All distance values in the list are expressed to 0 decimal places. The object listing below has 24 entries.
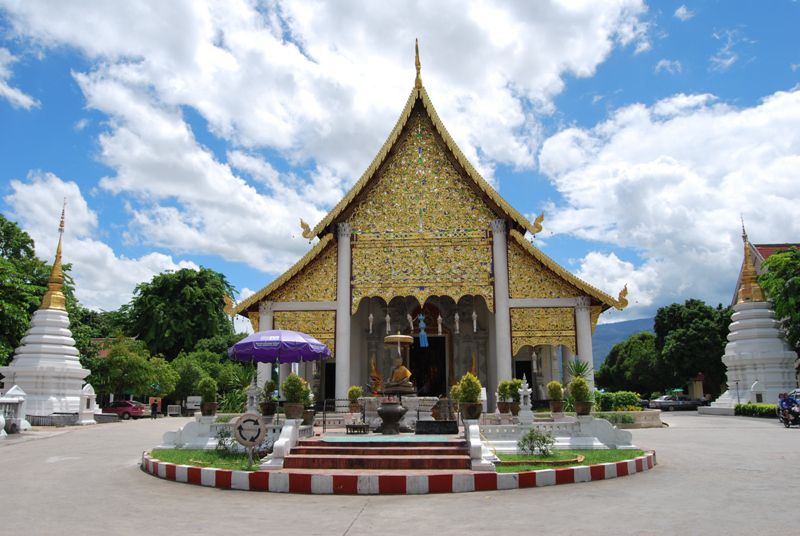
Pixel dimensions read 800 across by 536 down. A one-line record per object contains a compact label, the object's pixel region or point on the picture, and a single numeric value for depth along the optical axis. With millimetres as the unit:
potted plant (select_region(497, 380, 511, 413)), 14602
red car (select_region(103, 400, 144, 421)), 30984
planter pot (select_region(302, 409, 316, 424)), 11559
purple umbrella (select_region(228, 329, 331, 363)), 12398
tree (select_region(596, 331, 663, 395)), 49219
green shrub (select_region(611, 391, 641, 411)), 18938
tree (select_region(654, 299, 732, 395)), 38562
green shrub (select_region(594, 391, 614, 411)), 18745
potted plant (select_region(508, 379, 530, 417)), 14421
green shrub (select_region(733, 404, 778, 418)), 20484
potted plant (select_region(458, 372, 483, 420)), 10008
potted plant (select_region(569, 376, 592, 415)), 11000
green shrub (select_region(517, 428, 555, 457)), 9359
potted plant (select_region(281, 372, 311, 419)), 10758
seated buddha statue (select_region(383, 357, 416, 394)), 11968
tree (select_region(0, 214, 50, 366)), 22062
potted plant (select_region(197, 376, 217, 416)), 12164
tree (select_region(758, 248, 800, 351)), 22047
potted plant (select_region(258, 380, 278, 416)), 12336
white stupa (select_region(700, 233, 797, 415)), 22672
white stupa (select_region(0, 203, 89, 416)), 20719
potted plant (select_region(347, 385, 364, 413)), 15805
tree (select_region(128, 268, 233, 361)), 39688
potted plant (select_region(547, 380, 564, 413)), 12195
